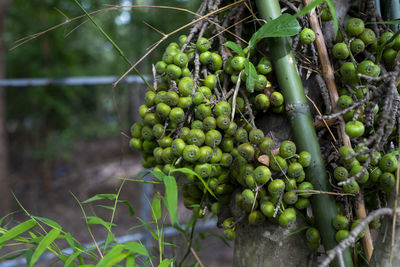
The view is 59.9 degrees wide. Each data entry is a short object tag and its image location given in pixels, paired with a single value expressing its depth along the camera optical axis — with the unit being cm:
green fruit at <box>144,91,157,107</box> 87
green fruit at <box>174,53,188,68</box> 82
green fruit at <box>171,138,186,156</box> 80
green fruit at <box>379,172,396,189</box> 69
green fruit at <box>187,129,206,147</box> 79
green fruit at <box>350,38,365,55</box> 76
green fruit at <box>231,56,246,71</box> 79
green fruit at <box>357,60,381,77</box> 72
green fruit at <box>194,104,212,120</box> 81
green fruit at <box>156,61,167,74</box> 87
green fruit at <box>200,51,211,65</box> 83
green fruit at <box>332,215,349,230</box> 71
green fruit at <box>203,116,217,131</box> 79
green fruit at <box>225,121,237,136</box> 80
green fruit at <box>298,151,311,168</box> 74
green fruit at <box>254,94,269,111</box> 79
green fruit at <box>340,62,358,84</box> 74
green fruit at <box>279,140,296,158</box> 74
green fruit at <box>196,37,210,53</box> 83
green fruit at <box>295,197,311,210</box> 76
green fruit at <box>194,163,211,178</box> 80
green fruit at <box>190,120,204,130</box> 82
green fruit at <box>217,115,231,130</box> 78
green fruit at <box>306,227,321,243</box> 76
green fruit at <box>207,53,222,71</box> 83
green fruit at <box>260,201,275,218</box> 74
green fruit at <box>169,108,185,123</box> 81
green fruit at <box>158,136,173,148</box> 85
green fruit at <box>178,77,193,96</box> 81
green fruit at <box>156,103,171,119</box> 82
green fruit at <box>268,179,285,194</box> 72
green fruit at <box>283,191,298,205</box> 73
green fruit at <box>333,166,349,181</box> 71
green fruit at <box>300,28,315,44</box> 76
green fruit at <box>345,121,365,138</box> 68
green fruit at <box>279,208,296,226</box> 73
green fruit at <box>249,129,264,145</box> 76
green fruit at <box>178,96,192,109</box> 82
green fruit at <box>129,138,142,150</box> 93
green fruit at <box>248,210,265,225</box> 78
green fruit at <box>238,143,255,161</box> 75
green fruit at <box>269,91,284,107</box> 78
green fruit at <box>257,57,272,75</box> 81
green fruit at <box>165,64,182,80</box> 81
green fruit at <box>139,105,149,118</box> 90
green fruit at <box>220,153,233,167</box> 83
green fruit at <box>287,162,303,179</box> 73
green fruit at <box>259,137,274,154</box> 75
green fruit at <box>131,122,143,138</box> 93
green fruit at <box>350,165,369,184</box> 70
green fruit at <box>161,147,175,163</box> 83
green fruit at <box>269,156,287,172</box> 74
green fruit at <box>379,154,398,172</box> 69
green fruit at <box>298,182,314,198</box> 74
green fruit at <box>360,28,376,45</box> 77
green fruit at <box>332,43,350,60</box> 76
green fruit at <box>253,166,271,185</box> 72
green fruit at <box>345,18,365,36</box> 77
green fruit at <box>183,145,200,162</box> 78
